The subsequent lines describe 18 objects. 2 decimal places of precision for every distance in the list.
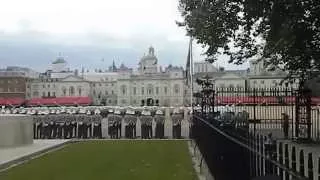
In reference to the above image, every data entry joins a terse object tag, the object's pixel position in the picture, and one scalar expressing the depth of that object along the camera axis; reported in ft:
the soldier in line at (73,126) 105.19
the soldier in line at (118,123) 106.63
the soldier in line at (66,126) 105.09
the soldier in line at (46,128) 103.81
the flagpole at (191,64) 122.14
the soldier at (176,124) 105.19
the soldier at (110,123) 106.22
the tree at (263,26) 58.95
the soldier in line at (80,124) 105.29
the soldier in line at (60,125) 105.11
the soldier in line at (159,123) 105.29
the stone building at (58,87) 430.61
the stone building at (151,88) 414.62
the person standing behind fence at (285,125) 95.74
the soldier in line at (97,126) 105.50
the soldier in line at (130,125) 105.91
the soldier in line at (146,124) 105.09
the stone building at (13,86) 432.25
